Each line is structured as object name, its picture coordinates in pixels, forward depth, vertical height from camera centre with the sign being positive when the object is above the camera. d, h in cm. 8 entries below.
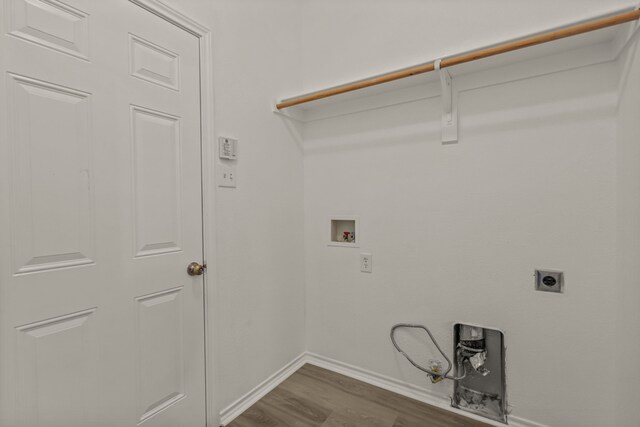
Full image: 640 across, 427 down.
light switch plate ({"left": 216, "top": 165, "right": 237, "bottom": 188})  150 +18
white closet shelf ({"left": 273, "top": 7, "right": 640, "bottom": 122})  115 +69
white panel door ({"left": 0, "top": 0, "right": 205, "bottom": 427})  89 -2
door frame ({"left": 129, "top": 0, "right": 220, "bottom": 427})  141 -2
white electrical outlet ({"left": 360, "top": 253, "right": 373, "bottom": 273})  185 -33
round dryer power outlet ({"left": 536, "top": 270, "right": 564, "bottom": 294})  136 -34
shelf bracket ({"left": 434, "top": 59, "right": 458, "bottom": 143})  153 +51
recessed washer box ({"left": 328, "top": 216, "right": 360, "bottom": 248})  190 -14
